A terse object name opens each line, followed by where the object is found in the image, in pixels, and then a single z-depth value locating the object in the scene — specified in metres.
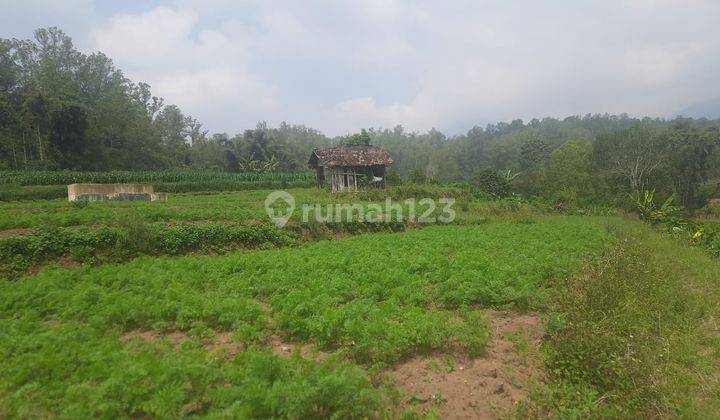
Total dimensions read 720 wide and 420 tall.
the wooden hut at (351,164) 34.59
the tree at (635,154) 36.72
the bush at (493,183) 38.75
